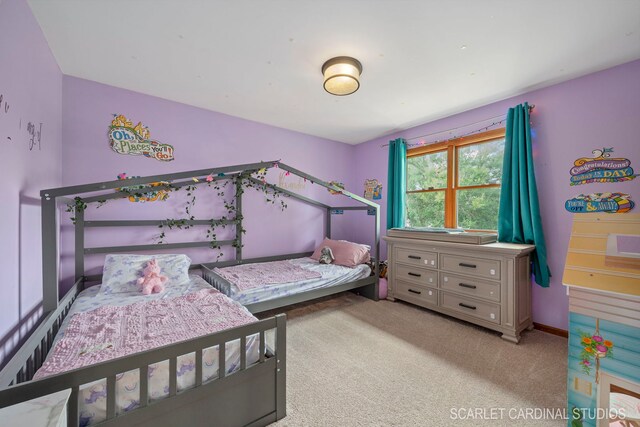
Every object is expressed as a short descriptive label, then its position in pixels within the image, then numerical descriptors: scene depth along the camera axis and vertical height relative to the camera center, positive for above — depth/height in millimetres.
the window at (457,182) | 2989 +391
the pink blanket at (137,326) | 1251 -686
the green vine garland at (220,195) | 2744 +191
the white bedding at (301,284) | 2295 -727
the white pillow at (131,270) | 2189 -520
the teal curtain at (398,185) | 3715 +402
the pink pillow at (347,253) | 3340 -539
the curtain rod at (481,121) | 2708 +1054
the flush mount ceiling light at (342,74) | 2008 +1104
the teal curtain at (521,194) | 2490 +184
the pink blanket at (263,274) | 2501 -663
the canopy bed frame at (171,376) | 979 -719
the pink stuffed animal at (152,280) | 2149 -574
